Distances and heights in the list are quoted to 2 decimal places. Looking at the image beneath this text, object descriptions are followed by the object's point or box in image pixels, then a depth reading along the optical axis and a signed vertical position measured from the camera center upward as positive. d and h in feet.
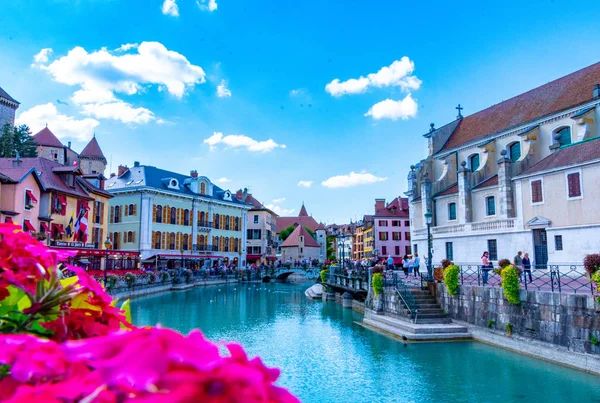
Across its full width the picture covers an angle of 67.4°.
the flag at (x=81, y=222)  120.69 +9.06
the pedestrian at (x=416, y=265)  101.71 -2.90
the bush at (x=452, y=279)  68.28 -4.03
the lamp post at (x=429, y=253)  71.58 -0.16
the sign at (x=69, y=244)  112.16 +3.01
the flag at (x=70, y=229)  117.55 +7.02
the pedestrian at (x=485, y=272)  67.46 -3.10
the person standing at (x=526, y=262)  74.41 -1.78
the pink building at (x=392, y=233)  265.75 +11.74
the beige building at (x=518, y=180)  84.33 +16.48
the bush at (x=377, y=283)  82.23 -5.50
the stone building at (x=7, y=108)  237.86 +79.60
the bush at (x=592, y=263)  57.71 -1.53
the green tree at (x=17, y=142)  204.23 +54.58
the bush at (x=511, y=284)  55.67 -4.03
